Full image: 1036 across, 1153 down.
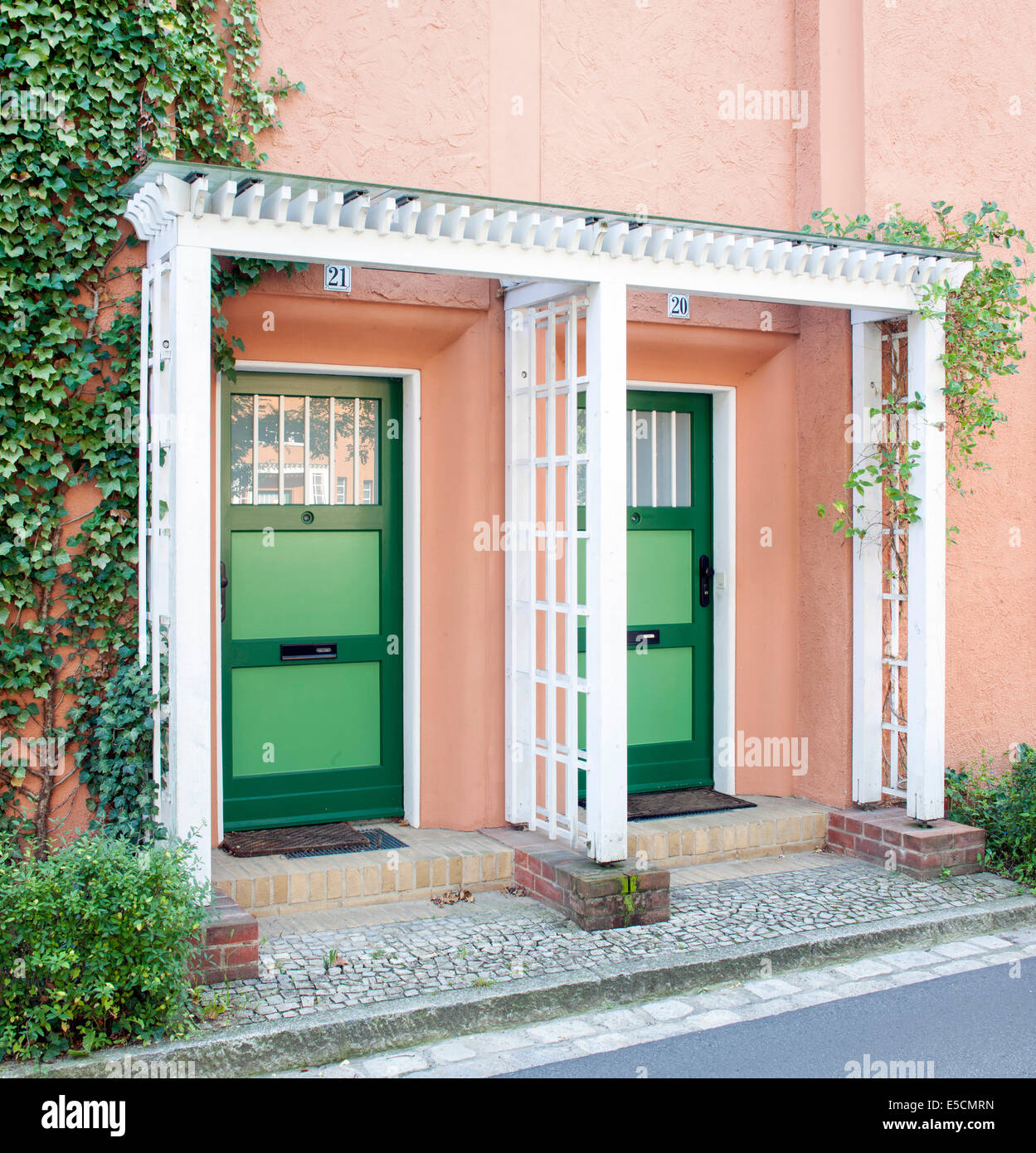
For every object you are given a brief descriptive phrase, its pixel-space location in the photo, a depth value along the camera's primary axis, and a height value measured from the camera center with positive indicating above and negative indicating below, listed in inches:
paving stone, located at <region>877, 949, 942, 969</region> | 207.9 -68.6
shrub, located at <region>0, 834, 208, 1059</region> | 153.3 -49.2
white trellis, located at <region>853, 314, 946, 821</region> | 252.8 -7.7
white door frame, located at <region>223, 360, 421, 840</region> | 251.1 -2.2
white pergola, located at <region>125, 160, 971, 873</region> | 184.7 +32.4
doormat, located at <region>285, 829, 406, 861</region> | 230.1 -53.7
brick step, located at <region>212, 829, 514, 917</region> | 213.0 -56.1
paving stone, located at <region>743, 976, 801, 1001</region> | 192.9 -68.5
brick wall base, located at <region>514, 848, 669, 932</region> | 209.5 -57.2
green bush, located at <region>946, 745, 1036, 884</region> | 249.1 -52.9
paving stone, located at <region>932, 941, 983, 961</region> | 213.6 -68.8
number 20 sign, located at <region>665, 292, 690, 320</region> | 267.7 +60.8
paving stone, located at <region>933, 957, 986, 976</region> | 204.2 -68.9
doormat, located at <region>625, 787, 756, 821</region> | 268.8 -53.7
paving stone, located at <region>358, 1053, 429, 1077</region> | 162.1 -68.0
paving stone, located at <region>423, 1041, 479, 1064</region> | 167.0 -68.1
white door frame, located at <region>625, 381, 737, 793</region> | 287.1 +1.5
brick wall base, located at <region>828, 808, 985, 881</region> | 246.2 -57.8
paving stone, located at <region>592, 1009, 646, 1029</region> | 180.5 -68.7
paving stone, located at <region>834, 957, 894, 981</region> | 202.5 -68.6
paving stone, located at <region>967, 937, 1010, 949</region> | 218.2 -68.8
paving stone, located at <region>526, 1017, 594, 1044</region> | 174.9 -68.4
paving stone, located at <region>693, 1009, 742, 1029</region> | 180.5 -68.6
